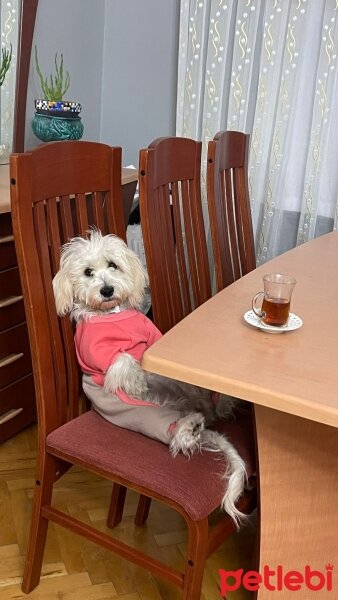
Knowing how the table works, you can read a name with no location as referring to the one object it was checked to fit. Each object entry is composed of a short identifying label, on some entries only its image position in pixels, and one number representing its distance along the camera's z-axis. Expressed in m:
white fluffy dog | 1.29
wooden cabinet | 1.89
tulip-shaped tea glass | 1.12
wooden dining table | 0.93
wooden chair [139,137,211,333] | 1.48
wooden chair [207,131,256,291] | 1.78
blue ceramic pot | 2.46
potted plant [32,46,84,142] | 2.46
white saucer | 1.10
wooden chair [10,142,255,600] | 1.20
